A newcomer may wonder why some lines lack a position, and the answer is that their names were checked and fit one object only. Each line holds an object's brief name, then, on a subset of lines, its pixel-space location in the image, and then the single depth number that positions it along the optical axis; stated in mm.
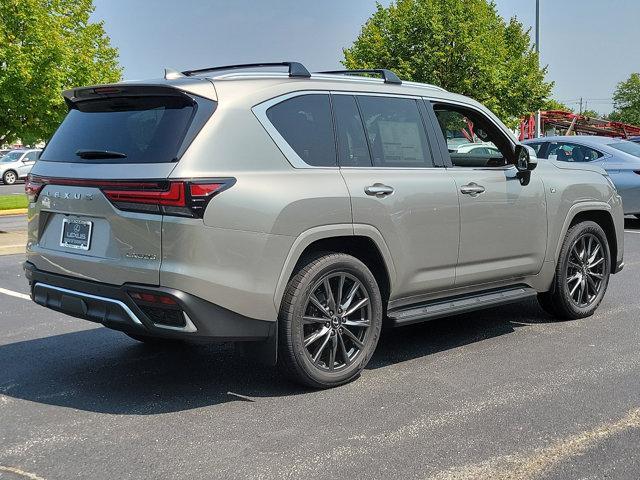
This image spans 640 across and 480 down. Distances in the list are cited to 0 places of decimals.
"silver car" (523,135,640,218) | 12703
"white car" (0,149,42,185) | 34344
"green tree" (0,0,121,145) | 15102
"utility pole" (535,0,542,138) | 34312
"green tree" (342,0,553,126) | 30047
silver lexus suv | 4039
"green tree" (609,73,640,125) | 78794
